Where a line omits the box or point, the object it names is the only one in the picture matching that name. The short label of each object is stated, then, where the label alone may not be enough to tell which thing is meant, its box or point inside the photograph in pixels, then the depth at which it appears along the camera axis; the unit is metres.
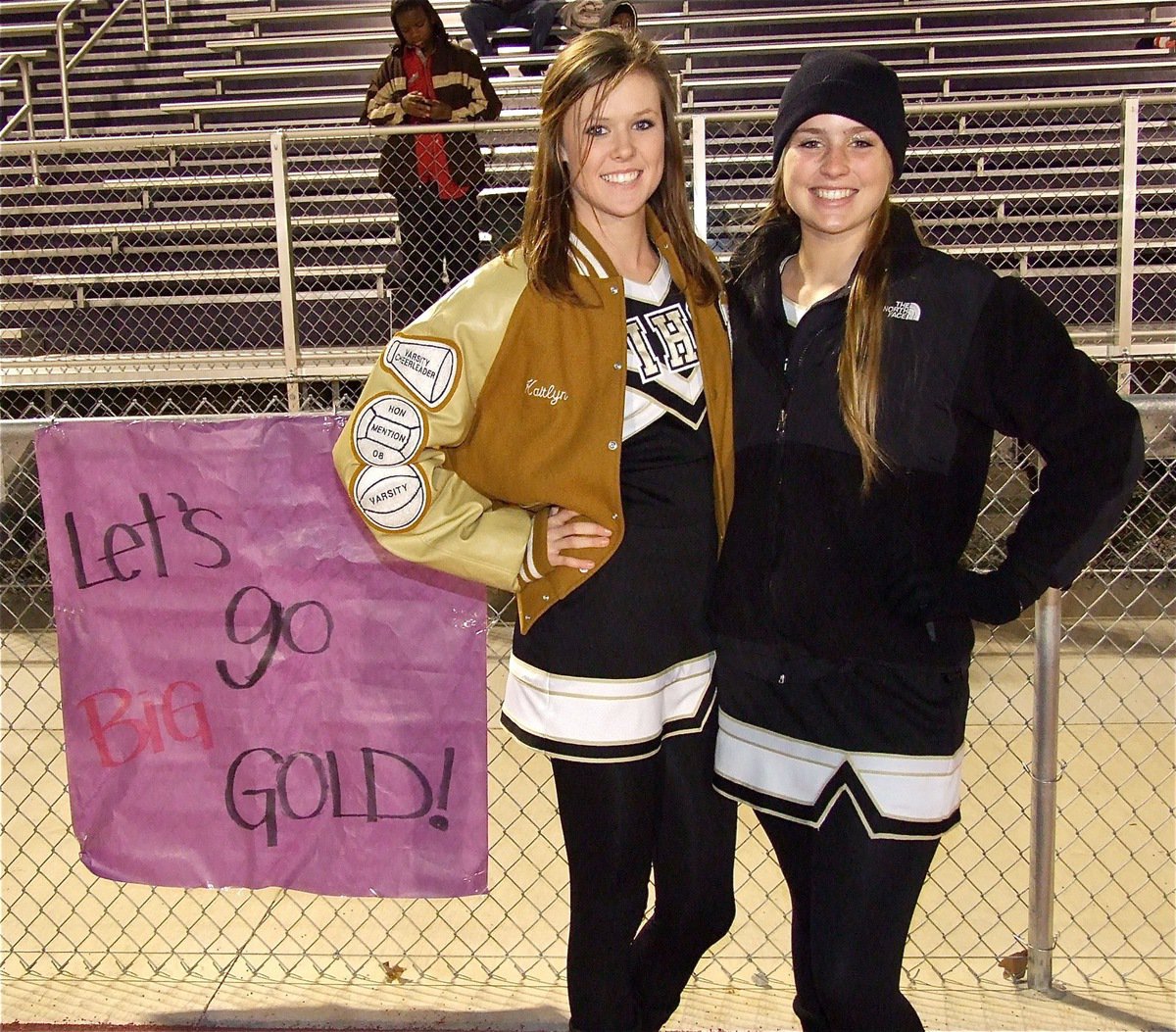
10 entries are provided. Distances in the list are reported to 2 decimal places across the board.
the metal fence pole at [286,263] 6.52
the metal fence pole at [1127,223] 6.15
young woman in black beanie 1.62
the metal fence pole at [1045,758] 2.27
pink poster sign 2.29
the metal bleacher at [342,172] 7.27
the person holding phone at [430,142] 6.63
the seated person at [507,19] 10.04
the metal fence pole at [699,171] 5.88
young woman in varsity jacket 1.75
